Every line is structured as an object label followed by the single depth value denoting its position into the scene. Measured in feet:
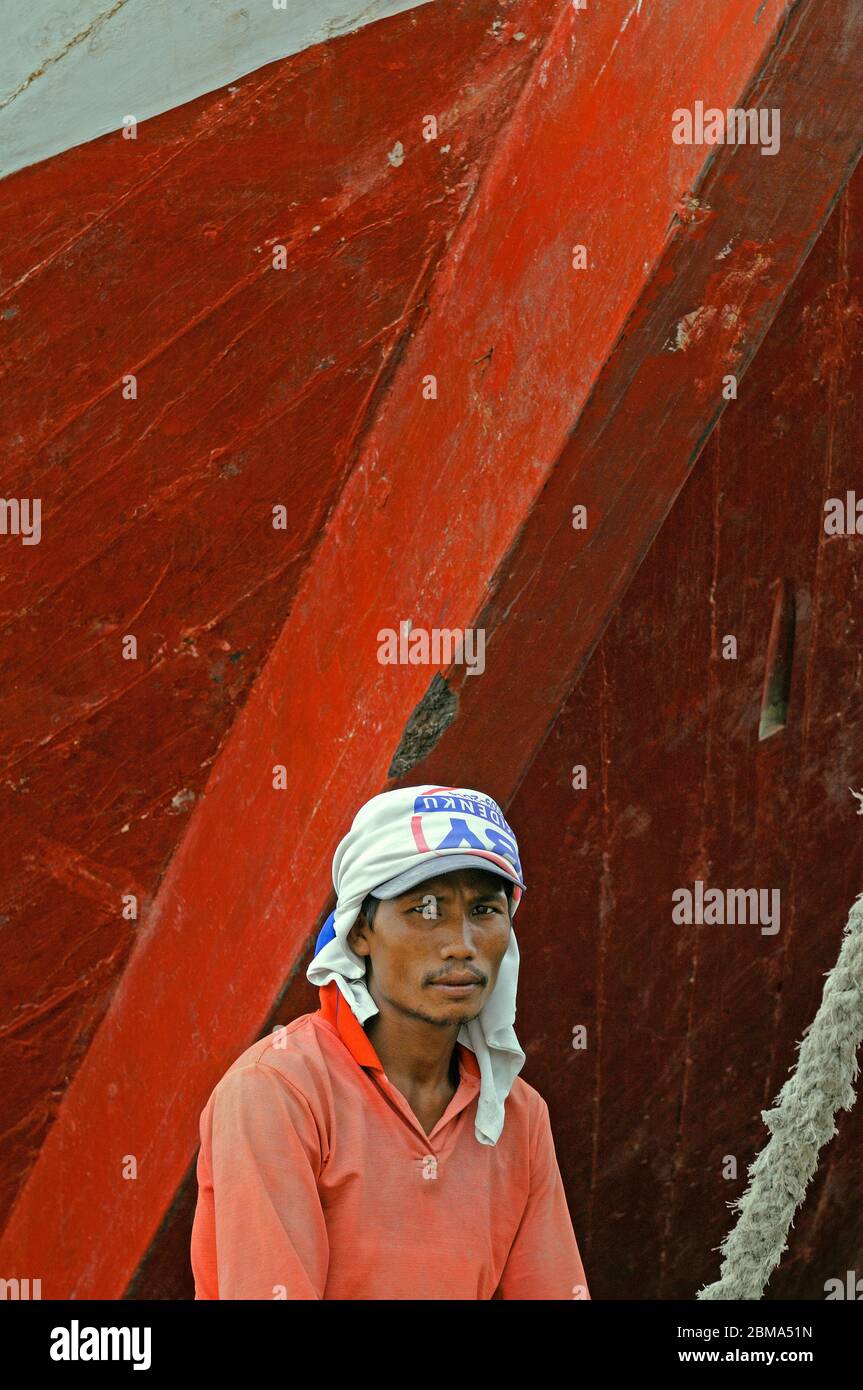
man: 14.56
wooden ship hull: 16.91
